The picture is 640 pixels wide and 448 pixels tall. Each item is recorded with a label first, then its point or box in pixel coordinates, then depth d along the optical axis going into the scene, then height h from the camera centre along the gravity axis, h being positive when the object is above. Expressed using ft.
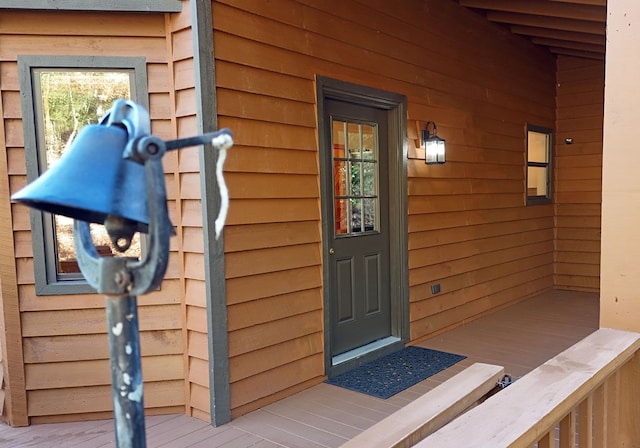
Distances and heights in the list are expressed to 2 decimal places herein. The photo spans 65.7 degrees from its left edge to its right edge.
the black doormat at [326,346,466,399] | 10.70 -4.25
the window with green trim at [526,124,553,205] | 20.47 +0.92
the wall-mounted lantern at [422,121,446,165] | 14.16 +1.22
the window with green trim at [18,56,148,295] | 8.90 +1.57
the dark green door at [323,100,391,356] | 11.88 -0.89
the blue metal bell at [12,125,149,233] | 2.03 +0.07
